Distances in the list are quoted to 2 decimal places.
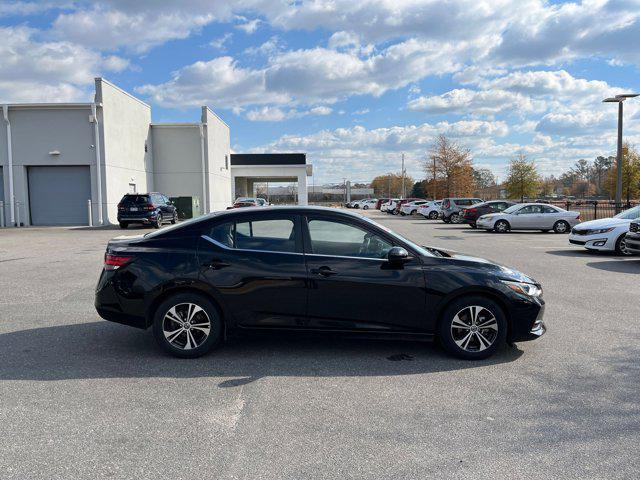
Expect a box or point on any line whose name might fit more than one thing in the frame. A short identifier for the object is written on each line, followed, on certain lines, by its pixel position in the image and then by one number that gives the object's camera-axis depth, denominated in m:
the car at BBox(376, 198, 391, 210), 58.49
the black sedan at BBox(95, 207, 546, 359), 5.14
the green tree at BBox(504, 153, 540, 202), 48.97
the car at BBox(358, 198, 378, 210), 69.82
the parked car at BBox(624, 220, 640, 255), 12.34
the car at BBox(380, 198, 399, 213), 51.88
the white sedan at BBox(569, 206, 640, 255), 14.09
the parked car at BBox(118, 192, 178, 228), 24.45
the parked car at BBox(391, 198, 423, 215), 48.47
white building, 27.34
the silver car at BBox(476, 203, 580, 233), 23.89
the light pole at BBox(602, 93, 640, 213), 22.54
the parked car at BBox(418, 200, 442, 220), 39.44
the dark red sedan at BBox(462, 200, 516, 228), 27.86
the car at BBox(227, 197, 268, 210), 31.71
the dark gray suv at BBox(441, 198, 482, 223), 33.19
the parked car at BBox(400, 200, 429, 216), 46.03
